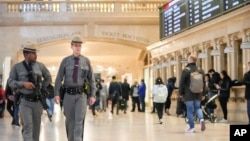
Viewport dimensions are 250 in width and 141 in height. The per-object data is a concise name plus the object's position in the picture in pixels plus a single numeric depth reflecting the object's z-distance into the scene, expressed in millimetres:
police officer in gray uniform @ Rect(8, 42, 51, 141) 6969
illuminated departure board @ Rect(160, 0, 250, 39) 15055
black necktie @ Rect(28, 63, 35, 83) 7137
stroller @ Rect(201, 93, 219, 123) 14578
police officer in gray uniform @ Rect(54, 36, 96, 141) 7113
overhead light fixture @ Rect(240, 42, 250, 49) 12922
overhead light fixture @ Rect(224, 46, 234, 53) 14517
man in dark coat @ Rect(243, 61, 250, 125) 12672
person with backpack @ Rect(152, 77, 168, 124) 14711
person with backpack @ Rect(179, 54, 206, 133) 11211
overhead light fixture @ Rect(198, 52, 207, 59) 16734
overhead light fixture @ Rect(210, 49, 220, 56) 15750
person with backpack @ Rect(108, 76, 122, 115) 22234
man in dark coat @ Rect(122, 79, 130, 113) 23605
